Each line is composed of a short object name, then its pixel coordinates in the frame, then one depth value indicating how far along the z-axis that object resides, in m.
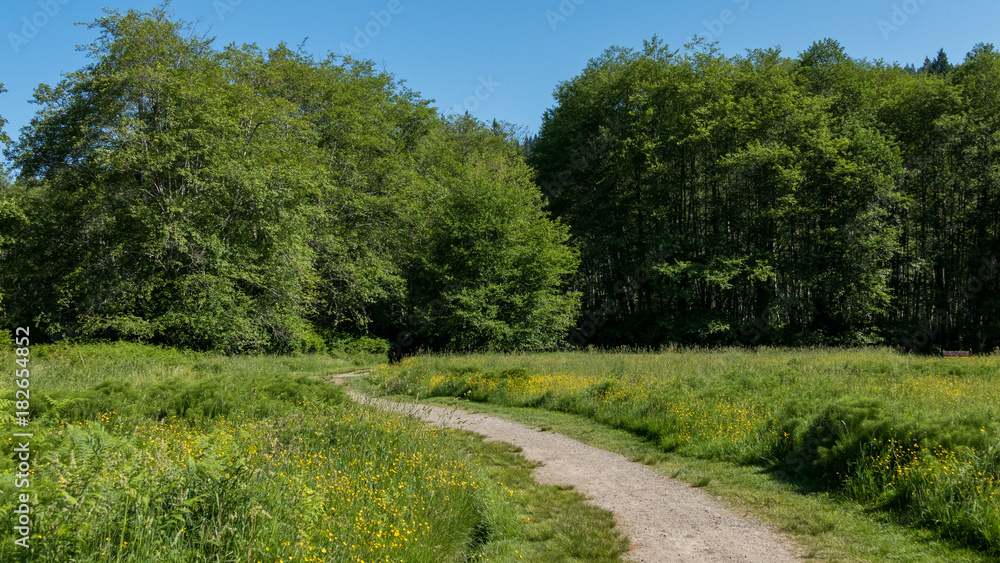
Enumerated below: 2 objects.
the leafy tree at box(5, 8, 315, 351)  22.17
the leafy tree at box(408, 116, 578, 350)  29.58
